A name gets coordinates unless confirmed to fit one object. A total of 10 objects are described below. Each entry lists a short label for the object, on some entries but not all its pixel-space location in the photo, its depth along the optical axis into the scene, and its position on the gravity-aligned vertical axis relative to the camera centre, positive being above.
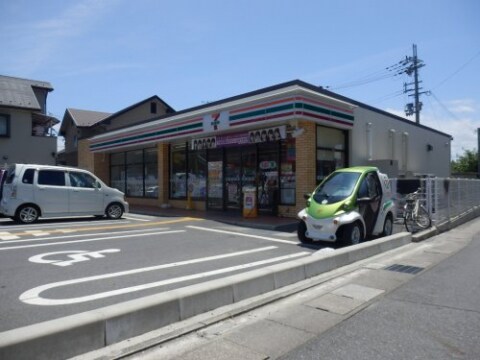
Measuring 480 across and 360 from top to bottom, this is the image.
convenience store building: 14.16 +1.41
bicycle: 11.82 -0.98
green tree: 46.49 +1.96
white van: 12.96 -0.35
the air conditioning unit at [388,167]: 16.47 +0.54
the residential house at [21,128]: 27.39 +3.65
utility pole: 38.34 +9.05
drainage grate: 7.50 -1.59
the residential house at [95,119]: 33.56 +5.18
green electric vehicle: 9.51 -0.66
